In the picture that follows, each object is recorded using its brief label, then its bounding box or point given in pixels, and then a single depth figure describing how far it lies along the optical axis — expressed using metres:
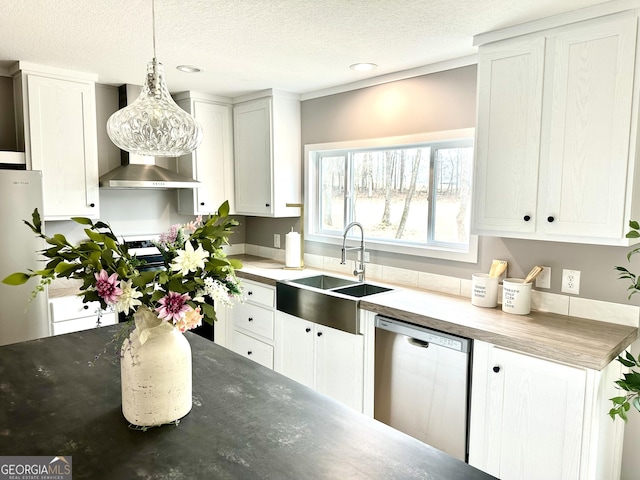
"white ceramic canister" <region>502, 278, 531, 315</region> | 2.40
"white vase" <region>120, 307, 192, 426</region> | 1.26
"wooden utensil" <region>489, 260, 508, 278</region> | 2.60
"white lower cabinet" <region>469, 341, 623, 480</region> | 1.87
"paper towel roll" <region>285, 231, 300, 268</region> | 3.72
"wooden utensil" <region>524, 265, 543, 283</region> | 2.45
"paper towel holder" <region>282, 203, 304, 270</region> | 3.76
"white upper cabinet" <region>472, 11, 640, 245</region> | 1.95
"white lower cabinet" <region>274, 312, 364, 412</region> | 2.73
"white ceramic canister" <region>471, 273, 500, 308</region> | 2.54
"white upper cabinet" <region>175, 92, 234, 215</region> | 3.91
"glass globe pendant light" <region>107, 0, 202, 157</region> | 1.65
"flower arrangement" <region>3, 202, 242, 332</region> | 1.18
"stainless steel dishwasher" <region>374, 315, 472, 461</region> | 2.26
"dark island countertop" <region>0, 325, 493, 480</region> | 1.12
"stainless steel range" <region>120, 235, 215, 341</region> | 3.88
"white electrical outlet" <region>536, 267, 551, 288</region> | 2.48
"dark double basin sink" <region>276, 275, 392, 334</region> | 2.72
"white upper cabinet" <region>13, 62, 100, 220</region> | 3.10
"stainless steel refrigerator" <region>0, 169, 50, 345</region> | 2.87
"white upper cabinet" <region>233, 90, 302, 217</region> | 3.77
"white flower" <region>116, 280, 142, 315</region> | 1.17
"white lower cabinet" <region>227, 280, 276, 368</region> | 3.36
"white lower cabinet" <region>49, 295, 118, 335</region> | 3.08
